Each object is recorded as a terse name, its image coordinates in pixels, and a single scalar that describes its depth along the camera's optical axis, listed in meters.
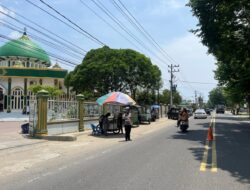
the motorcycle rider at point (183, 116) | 14.13
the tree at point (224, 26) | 12.91
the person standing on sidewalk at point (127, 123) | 10.76
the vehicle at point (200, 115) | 30.49
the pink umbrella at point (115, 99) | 13.44
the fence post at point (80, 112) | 13.67
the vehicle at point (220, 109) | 56.00
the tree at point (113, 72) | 26.14
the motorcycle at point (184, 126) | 14.17
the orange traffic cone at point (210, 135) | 10.73
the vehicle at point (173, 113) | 30.92
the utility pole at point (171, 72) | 41.34
